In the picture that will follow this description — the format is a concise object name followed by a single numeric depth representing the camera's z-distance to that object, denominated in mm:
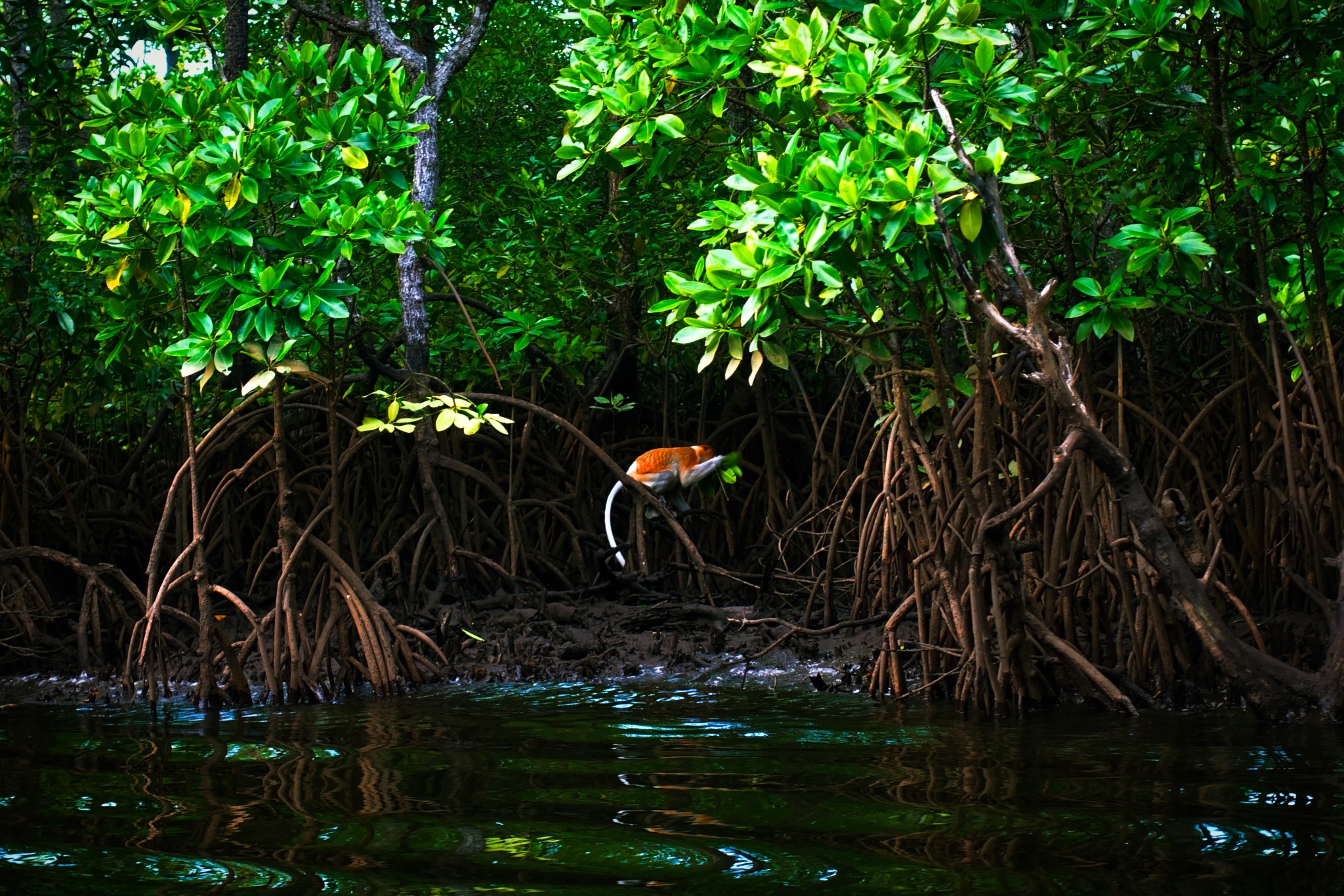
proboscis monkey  13594
